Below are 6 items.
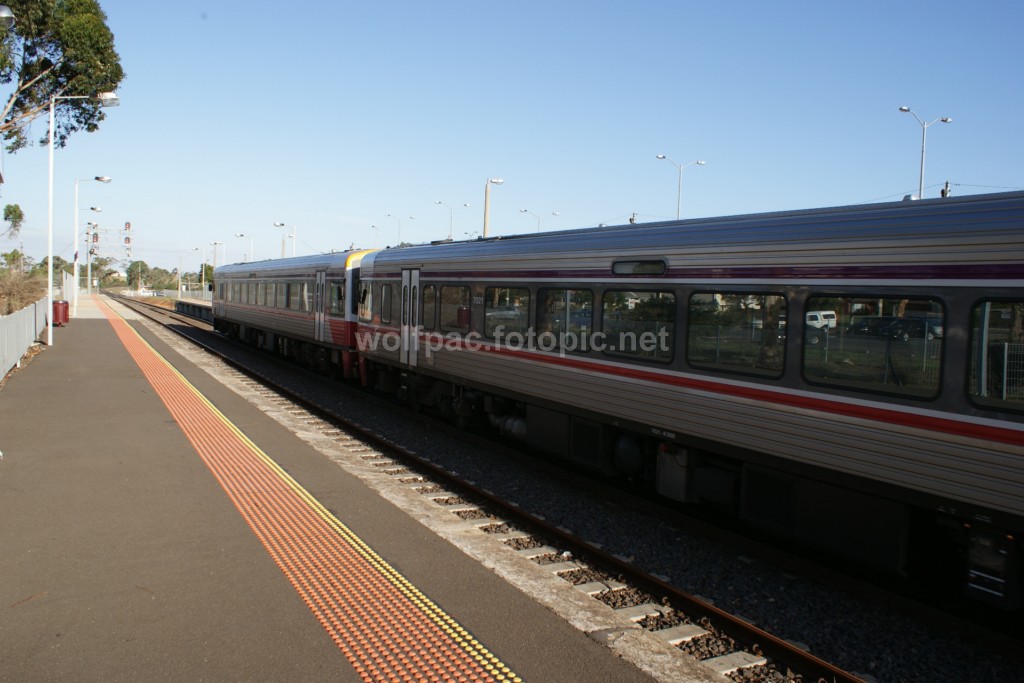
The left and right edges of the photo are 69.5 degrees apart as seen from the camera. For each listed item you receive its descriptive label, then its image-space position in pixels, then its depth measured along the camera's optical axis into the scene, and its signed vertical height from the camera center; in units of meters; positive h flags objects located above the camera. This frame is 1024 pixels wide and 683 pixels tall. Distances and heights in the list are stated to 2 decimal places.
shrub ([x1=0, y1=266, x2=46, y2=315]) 26.67 -0.08
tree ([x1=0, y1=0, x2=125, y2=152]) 24.12 +8.08
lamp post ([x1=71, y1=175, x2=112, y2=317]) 39.09 +1.31
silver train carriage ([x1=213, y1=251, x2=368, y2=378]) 17.19 -0.24
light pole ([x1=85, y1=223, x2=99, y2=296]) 79.51 +5.89
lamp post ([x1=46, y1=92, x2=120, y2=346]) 23.60 +2.22
